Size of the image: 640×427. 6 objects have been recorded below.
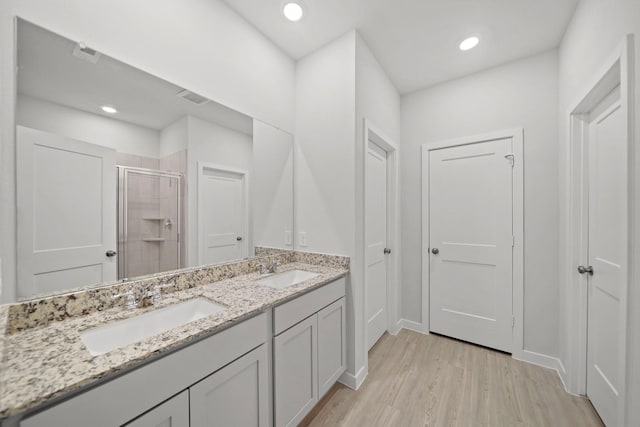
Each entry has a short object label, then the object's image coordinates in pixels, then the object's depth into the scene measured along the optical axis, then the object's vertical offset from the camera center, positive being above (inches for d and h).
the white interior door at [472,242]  90.5 -11.2
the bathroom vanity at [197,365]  26.0 -21.0
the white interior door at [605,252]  53.6 -9.1
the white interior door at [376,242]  92.8 -11.4
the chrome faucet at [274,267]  73.5 -16.2
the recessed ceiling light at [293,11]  67.1 +57.2
